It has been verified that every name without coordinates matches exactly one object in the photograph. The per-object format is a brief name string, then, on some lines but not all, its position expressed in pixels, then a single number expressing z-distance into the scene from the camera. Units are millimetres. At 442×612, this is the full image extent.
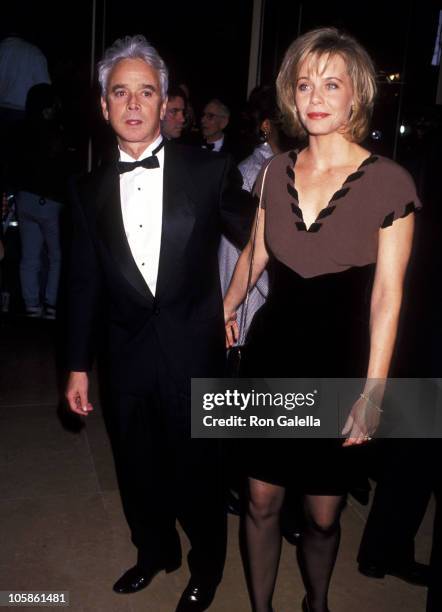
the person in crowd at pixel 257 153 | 2924
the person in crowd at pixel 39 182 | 5598
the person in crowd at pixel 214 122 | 5750
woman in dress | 1883
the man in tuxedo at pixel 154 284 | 2188
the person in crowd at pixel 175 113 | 3992
